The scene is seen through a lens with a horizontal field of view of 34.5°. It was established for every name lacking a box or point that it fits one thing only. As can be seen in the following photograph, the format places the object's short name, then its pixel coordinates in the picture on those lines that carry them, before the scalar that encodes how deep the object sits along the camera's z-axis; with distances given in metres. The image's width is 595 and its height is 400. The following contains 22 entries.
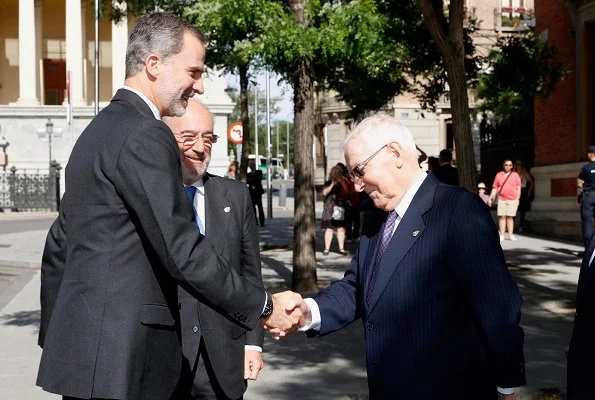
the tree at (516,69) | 14.54
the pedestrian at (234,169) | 28.19
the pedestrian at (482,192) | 22.02
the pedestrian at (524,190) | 23.61
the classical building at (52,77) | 48.38
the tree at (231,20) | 12.52
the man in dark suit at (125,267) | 3.28
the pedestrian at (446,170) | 15.41
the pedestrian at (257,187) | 27.98
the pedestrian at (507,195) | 21.53
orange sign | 28.73
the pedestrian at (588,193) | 16.12
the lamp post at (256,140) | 59.38
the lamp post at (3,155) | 45.59
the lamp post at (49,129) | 43.62
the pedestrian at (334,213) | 19.50
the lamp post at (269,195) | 34.62
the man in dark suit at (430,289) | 3.56
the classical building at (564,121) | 21.47
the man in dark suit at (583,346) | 4.22
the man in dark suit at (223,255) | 4.41
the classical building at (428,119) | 44.94
